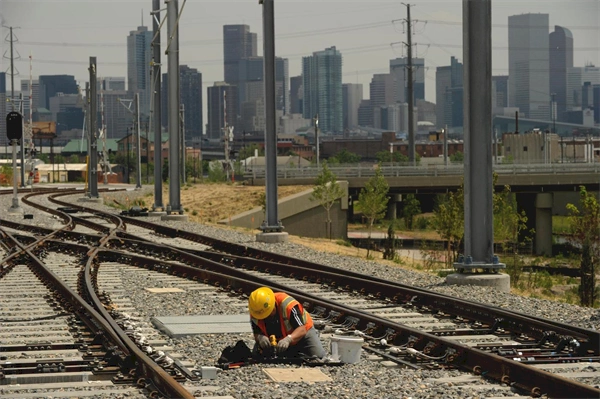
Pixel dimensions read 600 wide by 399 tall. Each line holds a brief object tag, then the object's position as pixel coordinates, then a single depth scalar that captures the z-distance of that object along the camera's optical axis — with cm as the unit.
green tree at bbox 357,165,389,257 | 5888
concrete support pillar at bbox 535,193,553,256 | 7712
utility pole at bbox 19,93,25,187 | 8956
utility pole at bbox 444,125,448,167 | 10324
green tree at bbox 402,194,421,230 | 8475
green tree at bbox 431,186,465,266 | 4263
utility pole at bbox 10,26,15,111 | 9619
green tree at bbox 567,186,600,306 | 3625
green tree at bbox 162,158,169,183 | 11440
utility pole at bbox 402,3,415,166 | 8475
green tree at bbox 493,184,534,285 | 4367
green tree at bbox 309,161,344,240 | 6302
